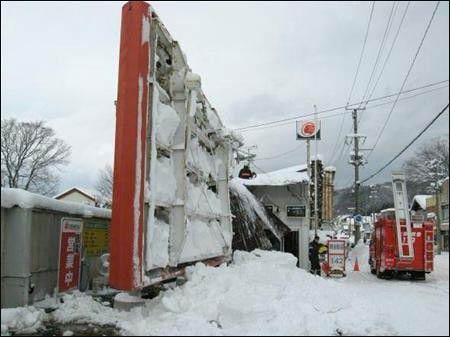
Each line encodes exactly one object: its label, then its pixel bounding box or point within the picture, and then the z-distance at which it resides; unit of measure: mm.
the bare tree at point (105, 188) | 67638
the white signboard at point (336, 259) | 20516
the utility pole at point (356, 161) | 39106
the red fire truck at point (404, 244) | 17688
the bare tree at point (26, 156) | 46875
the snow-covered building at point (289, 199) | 29516
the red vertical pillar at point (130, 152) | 7180
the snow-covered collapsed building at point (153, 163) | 7250
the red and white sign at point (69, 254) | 8297
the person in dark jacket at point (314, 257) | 19359
